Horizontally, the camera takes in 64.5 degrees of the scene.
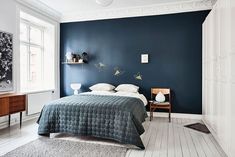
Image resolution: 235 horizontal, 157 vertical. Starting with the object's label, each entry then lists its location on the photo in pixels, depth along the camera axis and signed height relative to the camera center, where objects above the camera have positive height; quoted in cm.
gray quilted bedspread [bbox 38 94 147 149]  291 -69
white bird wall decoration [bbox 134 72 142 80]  511 +3
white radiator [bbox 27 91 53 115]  456 -60
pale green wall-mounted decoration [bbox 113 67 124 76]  527 +18
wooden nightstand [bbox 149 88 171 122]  450 -64
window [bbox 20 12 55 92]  492 +68
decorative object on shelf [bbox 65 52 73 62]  552 +64
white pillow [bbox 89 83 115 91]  494 -26
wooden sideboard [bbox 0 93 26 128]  340 -50
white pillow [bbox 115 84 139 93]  475 -28
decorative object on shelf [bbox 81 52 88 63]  549 +61
